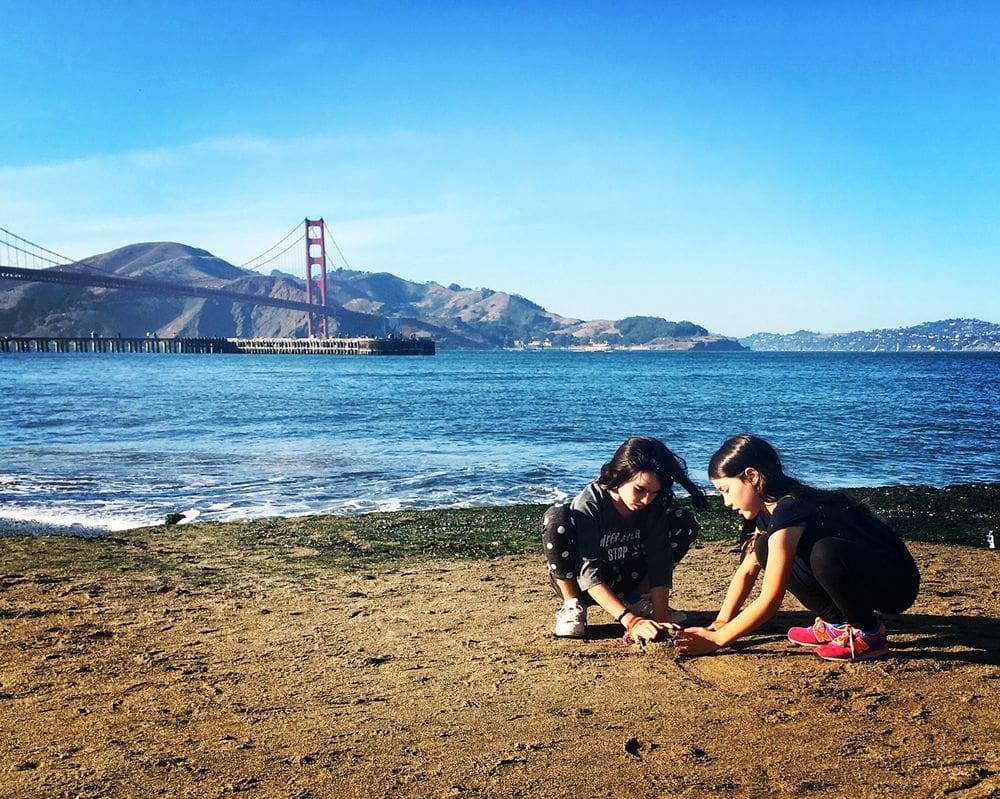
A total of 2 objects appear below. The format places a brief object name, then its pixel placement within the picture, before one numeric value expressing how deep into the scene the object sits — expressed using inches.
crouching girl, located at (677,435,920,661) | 137.6
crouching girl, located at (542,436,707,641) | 152.1
